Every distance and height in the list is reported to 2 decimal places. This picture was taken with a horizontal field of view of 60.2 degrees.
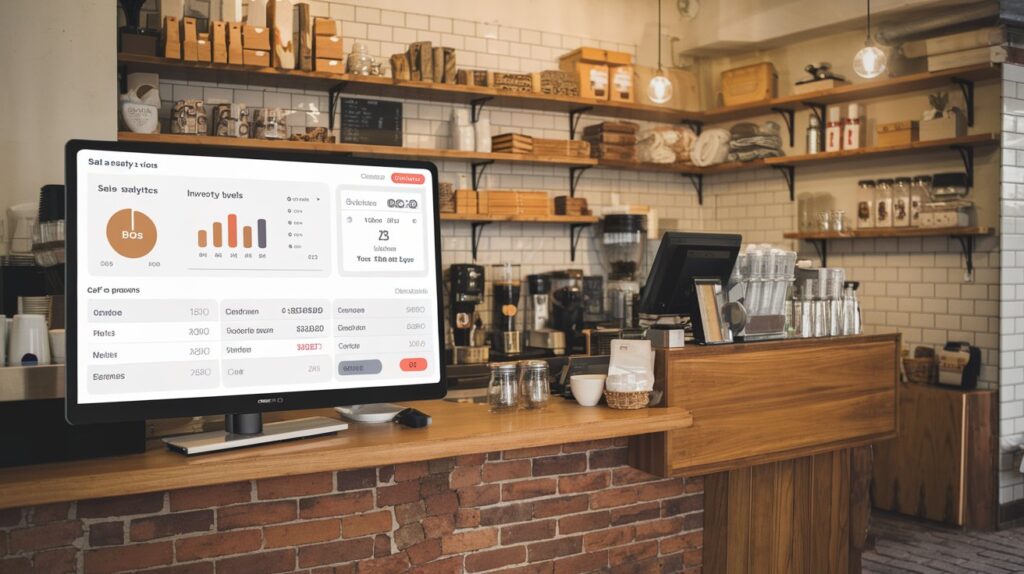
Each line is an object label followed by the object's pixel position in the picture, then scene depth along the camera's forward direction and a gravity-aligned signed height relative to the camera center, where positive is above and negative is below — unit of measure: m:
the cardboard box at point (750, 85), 6.32 +1.35
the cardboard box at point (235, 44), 4.67 +1.21
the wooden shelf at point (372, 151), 4.61 +0.72
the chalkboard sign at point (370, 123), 5.32 +0.91
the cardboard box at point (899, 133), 5.52 +0.86
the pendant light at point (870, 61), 4.91 +1.16
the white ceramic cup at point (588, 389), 2.64 -0.35
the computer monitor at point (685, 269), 2.89 +0.01
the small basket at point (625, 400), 2.61 -0.38
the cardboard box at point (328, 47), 4.92 +1.26
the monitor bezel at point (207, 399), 1.79 -0.27
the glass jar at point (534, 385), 2.55 -0.33
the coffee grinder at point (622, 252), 6.00 +0.13
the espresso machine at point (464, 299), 5.36 -0.17
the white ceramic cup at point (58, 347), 1.98 -0.16
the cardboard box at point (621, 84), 6.16 +1.31
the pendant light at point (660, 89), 5.71 +1.18
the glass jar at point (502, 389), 2.52 -0.34
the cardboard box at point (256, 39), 4.70 +1.25
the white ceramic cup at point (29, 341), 1.91 -0.15
